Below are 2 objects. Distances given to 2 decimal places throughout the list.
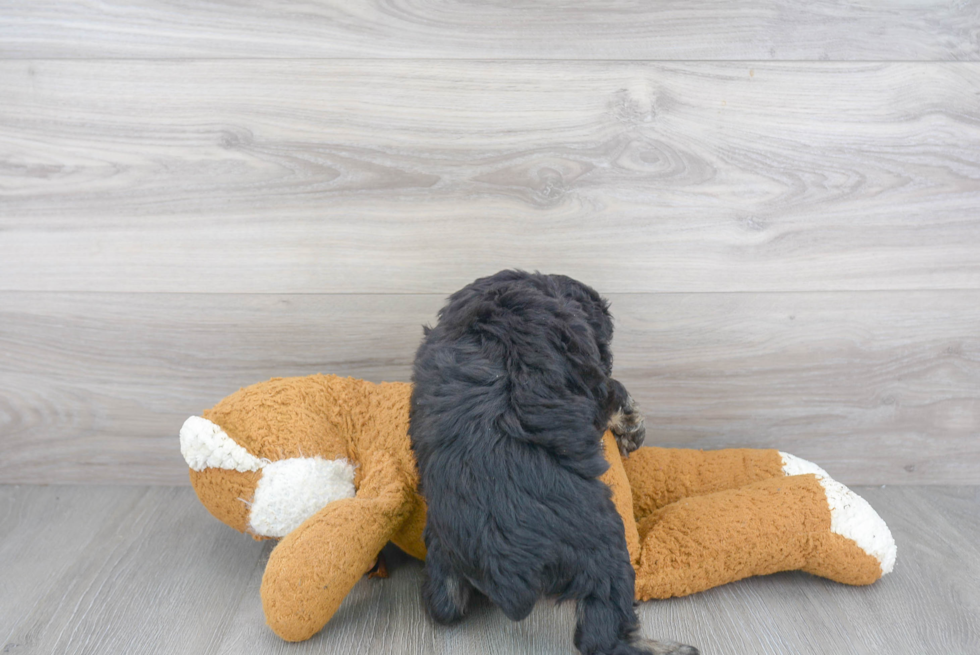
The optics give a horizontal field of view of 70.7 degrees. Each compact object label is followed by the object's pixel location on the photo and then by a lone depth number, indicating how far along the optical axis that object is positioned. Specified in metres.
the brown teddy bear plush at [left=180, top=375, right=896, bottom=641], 1.00
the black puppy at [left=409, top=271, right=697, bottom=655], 0.82
